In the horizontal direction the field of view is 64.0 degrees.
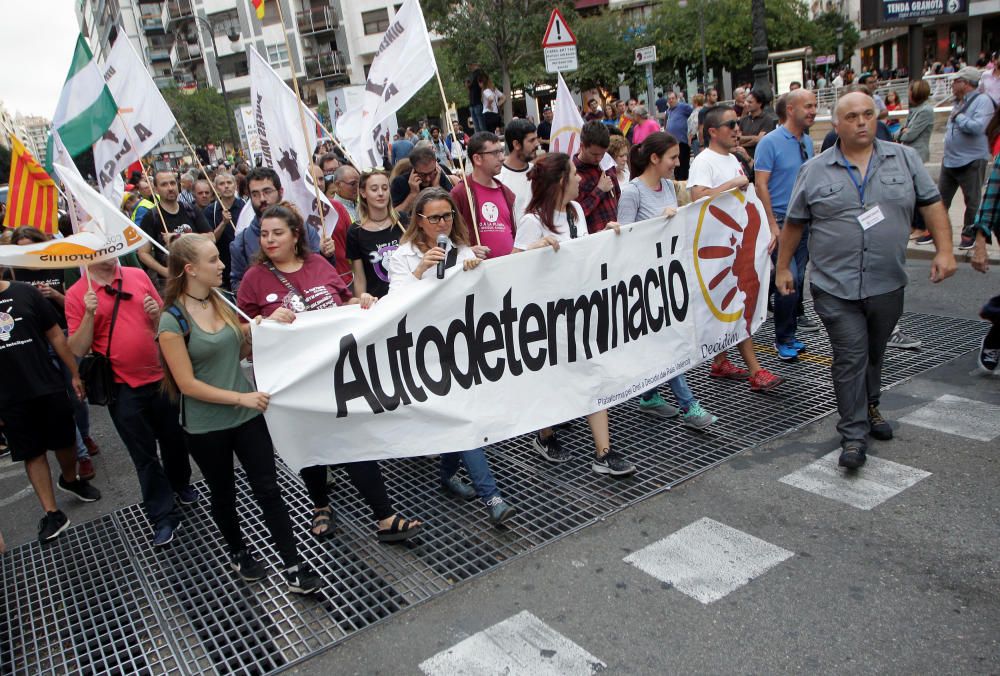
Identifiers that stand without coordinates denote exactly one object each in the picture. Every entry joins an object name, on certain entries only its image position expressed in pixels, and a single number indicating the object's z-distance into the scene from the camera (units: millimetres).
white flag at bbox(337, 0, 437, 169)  5395
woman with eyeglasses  4332
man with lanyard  4477
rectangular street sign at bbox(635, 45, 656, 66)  18031
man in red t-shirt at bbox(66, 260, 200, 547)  4699
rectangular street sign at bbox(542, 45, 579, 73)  10820
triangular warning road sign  10805
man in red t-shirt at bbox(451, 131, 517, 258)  5227
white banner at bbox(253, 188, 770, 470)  3975
